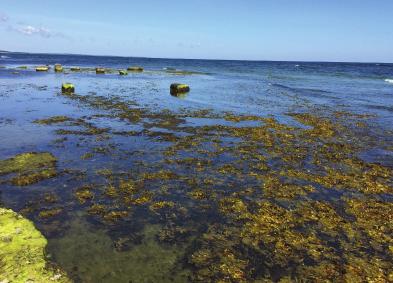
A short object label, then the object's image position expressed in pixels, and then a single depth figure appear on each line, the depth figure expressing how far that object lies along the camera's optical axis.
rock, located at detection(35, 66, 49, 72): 79.31
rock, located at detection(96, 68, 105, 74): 80.56
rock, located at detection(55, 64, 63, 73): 80.66
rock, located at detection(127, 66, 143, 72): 95.82
